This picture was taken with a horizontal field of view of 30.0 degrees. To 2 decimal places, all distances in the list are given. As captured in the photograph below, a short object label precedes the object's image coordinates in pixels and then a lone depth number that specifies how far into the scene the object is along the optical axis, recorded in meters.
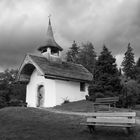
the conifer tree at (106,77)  25.21
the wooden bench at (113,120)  10.19
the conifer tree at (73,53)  64.56
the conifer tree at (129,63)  59.64
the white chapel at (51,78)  27.14
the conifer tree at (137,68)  55.51
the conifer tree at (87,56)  59.83
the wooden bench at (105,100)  18.64
